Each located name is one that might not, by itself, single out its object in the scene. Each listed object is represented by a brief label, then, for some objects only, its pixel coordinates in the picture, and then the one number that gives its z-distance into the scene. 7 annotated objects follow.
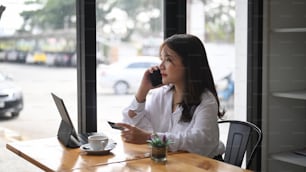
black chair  2.08
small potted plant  1.72
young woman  1.95
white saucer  1.82
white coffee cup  1.83
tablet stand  1.95
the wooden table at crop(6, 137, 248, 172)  1.64
